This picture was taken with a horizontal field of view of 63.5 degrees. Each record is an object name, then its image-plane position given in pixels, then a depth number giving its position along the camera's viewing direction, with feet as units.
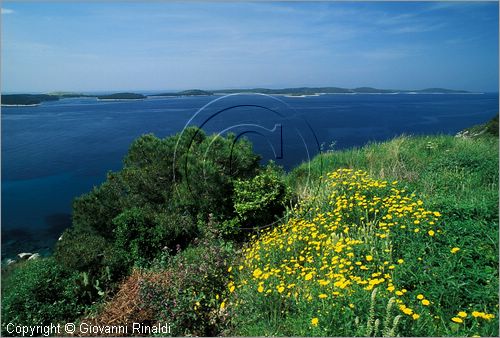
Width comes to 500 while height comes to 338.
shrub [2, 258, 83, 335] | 17.89
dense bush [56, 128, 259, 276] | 20.90
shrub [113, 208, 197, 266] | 20.86
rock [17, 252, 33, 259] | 33.60
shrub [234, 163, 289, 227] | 23.35
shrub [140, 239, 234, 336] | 15.10
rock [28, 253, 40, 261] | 32.21
